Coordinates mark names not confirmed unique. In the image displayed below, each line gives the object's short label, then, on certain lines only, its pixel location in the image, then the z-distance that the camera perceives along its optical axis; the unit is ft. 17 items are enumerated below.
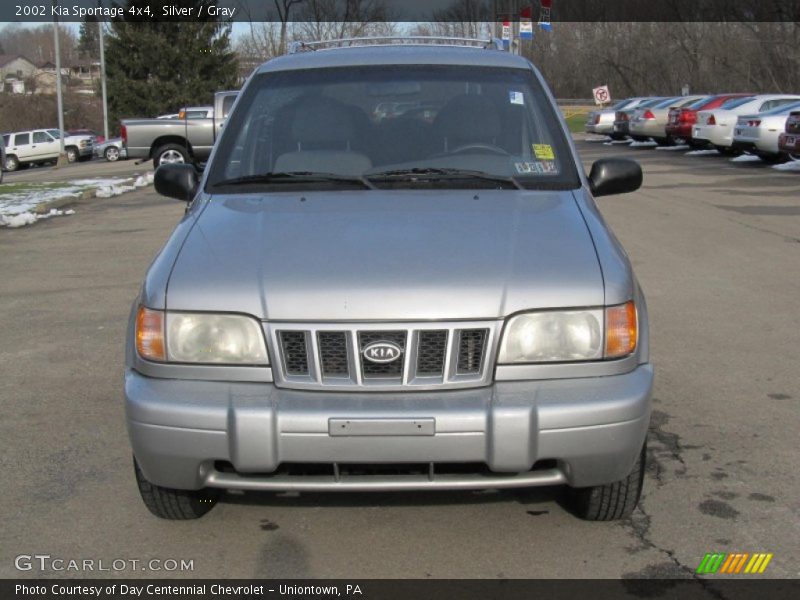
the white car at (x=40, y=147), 149.59
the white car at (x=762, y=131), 70.59
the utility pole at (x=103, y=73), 156.24
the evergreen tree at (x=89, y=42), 325.01
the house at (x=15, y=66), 355.73
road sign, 146.29
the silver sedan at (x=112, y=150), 149.79
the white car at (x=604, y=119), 129.80
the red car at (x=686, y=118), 95.55
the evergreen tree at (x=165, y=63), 179.32
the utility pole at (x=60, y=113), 115.57
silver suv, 10.43
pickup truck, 77.41
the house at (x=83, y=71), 314.14
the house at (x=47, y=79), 270.26
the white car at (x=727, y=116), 84.48
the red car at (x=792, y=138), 63.10
